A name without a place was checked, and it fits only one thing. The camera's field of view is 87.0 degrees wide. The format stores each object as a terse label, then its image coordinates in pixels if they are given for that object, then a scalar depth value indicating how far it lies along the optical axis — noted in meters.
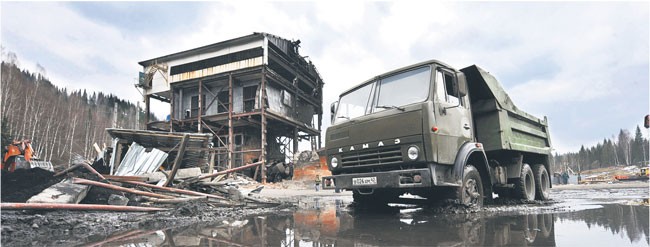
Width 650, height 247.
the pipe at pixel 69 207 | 4.18
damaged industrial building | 23.02
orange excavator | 13.09
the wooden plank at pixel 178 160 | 7.10
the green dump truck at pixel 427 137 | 5.22
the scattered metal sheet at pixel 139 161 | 10.84
